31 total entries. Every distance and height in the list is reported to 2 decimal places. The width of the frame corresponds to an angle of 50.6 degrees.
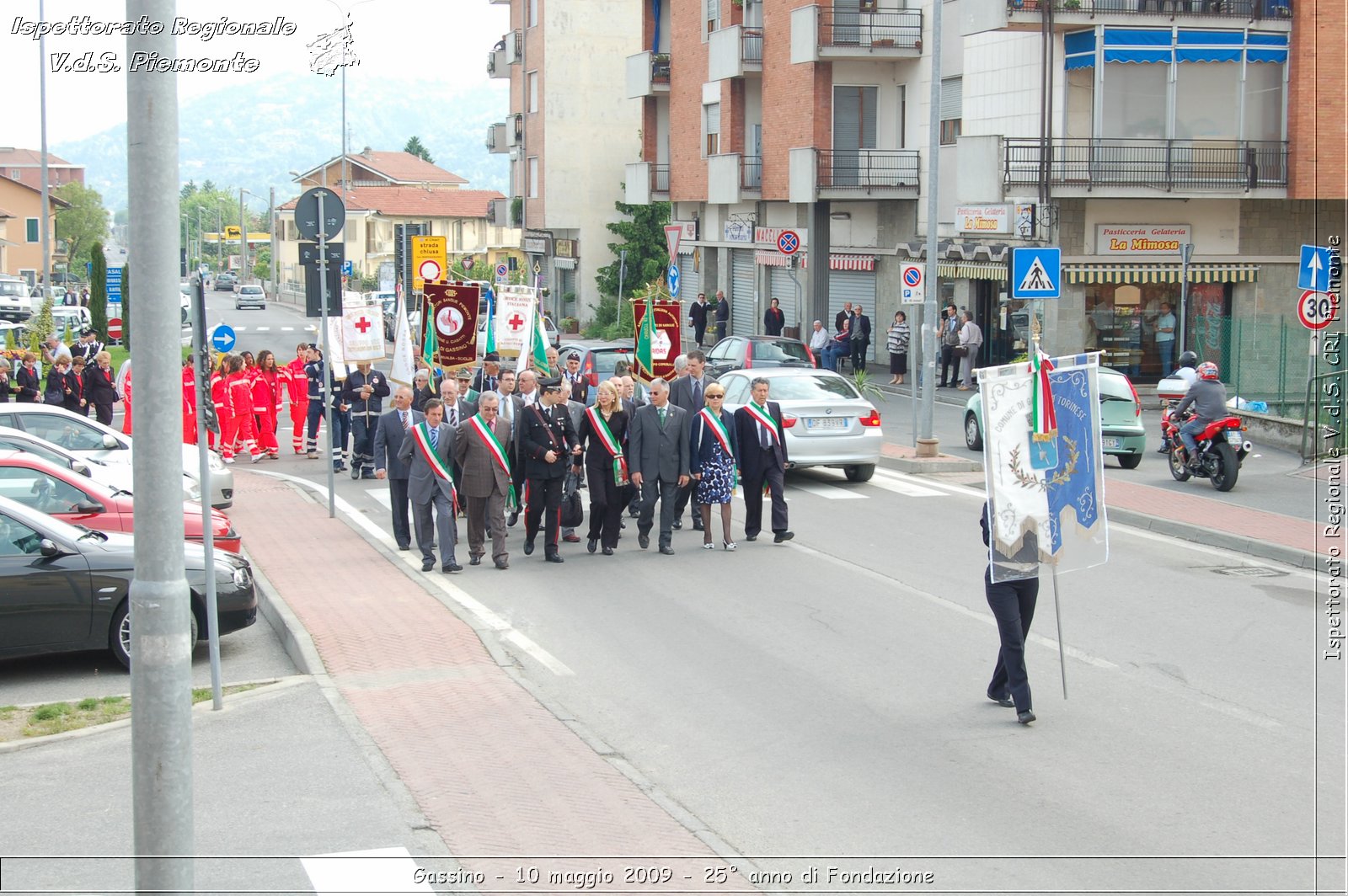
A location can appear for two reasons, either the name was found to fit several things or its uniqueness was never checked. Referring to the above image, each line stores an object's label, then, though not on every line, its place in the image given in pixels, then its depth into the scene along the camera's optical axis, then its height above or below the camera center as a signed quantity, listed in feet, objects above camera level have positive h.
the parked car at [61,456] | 49.55 -3.70
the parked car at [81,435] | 56.65 -3.39
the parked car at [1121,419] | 69.72 -3.42
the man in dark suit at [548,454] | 47.44 -3.45
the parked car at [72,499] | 41.91 -4.38
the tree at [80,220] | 356.38 +33.27
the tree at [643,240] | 179.73 +13.95
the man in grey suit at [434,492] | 46.24 -4.57
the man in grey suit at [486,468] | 45.88 -3.82
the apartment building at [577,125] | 199.21 +31.76
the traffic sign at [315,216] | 53.06 +5.09
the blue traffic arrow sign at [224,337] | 90.07 +0.93
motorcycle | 61.16 -4.51
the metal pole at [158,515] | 16.35 -1.90
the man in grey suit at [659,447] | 49.01 -3.34
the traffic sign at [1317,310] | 65.10 +1.73
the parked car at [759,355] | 91.15 -0.31
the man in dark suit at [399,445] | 50.78 -3.48
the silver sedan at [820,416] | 62.64 -2.92
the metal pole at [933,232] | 71.15 +6.00
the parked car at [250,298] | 299.99 +11.26
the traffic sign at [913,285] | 73.97 +3.31
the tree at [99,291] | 151.84 +6.46
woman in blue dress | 49.62 -3.79
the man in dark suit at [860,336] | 119.03 +1.11
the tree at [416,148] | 528.50 +75.56
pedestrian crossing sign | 67.52 +3.62
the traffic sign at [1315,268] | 63.31 +3.56
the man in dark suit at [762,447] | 50.21 -3.43
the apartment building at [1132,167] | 100.42 +13.12
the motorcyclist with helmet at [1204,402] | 61.36 -2.31
